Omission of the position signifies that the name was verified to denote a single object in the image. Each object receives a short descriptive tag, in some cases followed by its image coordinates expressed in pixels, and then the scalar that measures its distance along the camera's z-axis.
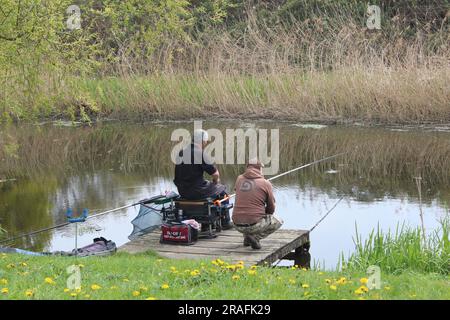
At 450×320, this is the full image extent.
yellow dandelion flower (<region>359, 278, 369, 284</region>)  12.46
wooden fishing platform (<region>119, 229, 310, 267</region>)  18.17
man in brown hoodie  18.55
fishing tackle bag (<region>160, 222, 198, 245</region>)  19.08
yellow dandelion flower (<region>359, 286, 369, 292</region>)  11.94
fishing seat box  19.84
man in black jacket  19.50
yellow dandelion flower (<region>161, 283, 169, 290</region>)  12.38
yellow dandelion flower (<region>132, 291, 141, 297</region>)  12.01
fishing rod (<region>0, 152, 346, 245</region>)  20.09
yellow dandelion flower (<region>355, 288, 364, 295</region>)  11.79
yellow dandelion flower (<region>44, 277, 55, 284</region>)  12.97
